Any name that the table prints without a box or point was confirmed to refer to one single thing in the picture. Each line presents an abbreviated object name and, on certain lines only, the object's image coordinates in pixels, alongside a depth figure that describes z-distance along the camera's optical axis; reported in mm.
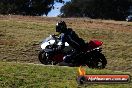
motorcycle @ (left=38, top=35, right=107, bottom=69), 16438
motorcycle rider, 16391
